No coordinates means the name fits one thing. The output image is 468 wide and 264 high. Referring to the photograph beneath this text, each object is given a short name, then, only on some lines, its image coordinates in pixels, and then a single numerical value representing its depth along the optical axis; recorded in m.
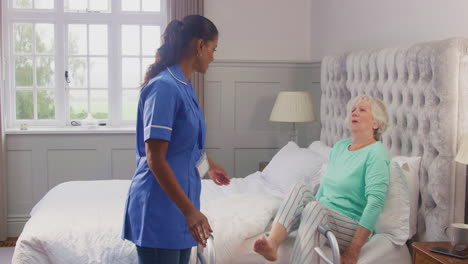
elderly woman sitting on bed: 2.76
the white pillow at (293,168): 4.05
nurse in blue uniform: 1.84
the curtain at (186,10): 5.23
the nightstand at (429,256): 2.39
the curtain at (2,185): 4.96
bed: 2.82
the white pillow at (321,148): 4.30
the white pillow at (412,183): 3.01
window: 5.35
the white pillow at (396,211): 2.84
